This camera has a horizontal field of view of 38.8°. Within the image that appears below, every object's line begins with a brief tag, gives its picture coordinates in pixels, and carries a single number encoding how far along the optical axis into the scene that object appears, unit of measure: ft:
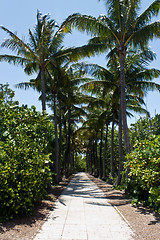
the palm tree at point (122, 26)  37.99
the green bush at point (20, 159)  19.26
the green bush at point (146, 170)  21.59
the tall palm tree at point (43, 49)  41.65
